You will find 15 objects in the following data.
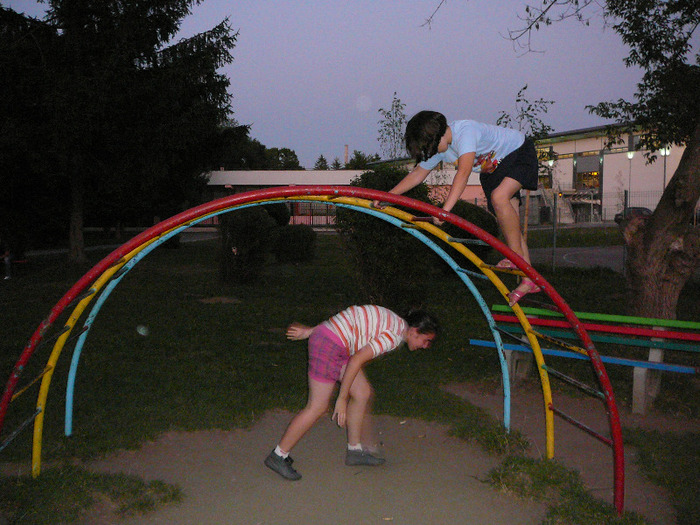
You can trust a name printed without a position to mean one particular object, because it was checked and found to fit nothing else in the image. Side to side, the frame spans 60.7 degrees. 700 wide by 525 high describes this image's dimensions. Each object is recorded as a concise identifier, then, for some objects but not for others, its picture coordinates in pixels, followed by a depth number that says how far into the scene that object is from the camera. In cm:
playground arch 317
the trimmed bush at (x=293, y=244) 1933
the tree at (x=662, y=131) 691
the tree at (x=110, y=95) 1672
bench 491
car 3522
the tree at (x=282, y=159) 8429
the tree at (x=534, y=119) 1325
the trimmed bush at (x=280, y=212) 2335
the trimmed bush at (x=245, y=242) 1312
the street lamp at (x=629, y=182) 4662
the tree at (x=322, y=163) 7845
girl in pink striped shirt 381
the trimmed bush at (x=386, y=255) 918
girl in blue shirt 370
